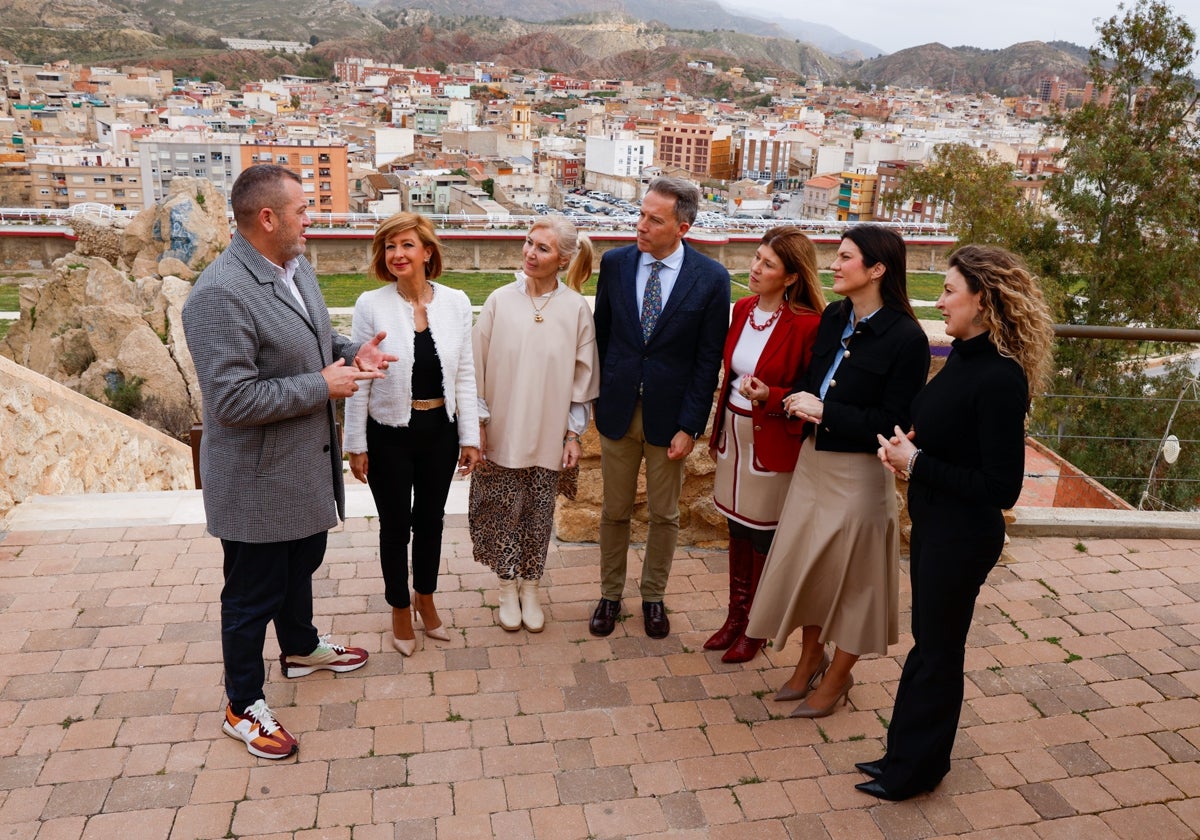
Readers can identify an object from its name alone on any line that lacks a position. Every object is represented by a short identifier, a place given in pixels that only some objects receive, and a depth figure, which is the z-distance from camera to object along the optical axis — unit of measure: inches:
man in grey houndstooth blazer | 97.6
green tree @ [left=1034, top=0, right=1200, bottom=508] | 578.9
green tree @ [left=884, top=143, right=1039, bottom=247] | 675.4
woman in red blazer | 119.0
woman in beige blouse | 129.6
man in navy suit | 127.2
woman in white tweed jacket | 119.3
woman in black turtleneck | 90.5
